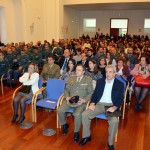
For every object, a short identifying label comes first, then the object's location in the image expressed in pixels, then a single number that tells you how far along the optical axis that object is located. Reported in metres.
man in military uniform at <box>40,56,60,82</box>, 5.17
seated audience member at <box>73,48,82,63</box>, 6.89
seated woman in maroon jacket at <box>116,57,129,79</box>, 5.14
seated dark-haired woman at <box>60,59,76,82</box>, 4.96
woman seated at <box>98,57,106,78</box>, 5.40
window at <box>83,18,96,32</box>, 21.27
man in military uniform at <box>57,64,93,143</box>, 3.62
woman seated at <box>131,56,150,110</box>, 4.88
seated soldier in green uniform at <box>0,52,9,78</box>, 6.26
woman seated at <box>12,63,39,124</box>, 4.13
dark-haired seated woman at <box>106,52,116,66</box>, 6.36
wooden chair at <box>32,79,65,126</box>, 4.12
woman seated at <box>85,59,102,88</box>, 4.89
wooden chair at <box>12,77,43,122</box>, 4.03
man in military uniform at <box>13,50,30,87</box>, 6.88
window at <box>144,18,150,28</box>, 19.66
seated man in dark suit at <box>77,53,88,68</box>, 5.89
